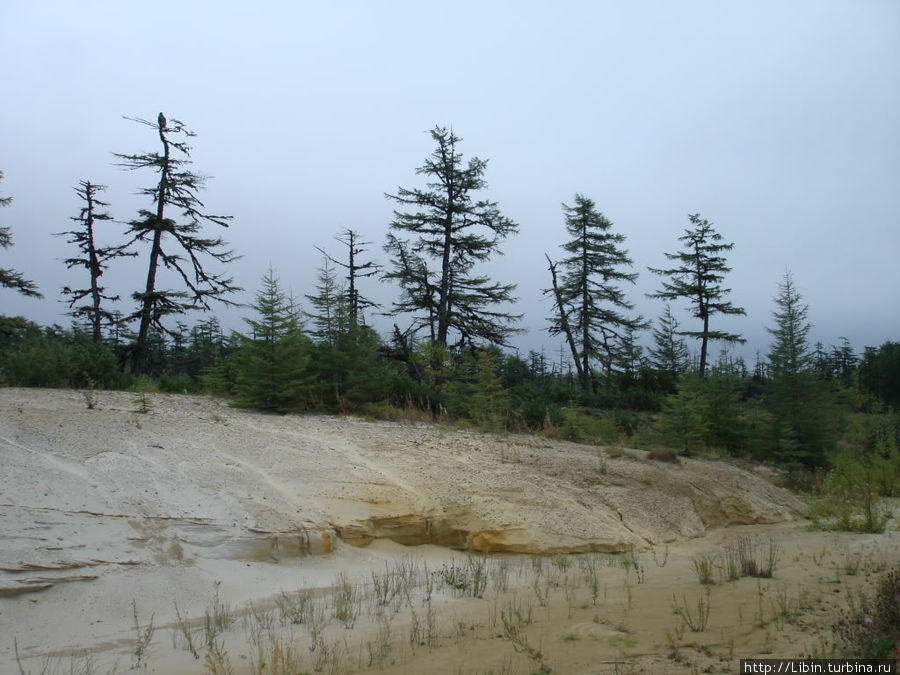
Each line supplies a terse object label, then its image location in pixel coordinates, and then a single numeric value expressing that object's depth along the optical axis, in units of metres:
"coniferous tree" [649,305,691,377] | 32.53
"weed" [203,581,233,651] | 5.58
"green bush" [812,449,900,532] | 10.55
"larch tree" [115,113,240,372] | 22.62
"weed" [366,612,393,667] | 5.25
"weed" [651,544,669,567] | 9.06
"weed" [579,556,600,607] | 7.05
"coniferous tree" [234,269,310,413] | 14.16
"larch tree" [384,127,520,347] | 28.56
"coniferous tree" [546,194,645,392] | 32.28
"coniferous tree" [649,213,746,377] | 36.53
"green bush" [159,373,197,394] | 17.22
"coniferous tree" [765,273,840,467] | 18.69
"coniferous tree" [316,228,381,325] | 29.53
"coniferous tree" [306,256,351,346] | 16.06
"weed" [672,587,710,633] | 5.62
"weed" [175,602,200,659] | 5.37
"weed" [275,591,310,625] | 6.20
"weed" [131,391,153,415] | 11.49
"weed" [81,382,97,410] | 11.05
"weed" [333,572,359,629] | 6.26
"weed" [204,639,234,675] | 4.88
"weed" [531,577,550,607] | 6.87
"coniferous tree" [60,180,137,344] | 27.30
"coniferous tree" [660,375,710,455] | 16.55
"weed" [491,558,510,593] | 7.54
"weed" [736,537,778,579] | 7.52
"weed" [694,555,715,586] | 7.27
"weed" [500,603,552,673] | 5.12
